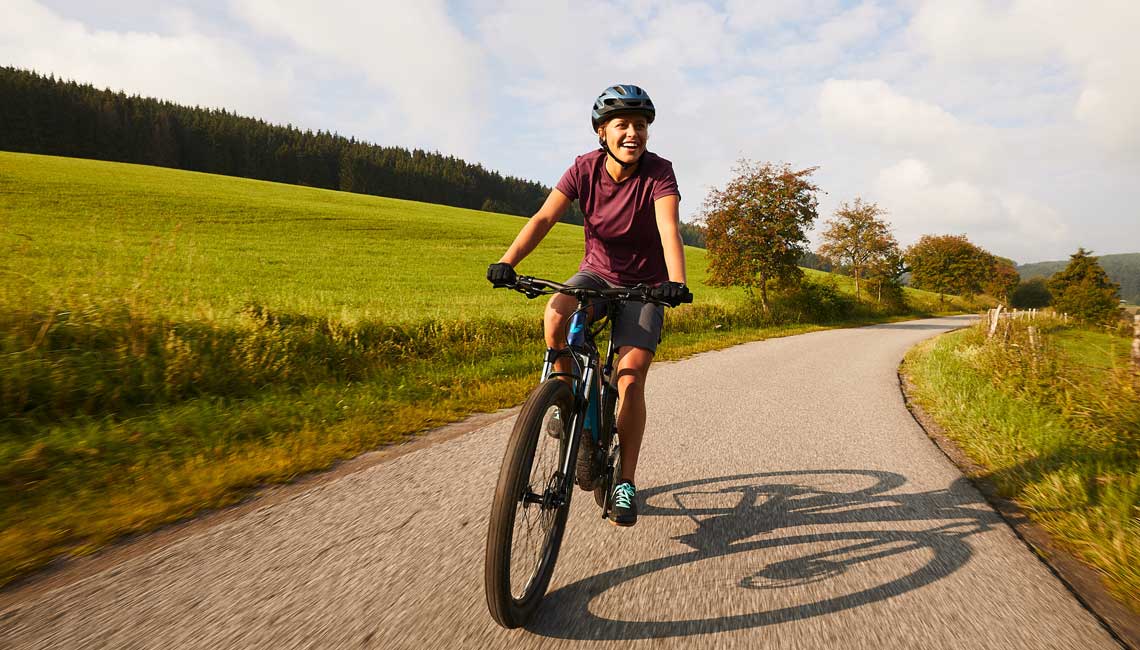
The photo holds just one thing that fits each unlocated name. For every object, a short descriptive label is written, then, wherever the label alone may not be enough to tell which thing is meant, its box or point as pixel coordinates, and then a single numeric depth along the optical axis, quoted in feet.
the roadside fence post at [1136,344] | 16.96
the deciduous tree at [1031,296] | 267.43
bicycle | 6.15
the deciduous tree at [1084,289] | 150.02
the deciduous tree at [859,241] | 108.27
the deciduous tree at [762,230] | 73.20
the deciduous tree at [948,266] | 176.86
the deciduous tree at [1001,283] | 196.03
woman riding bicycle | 8.77
